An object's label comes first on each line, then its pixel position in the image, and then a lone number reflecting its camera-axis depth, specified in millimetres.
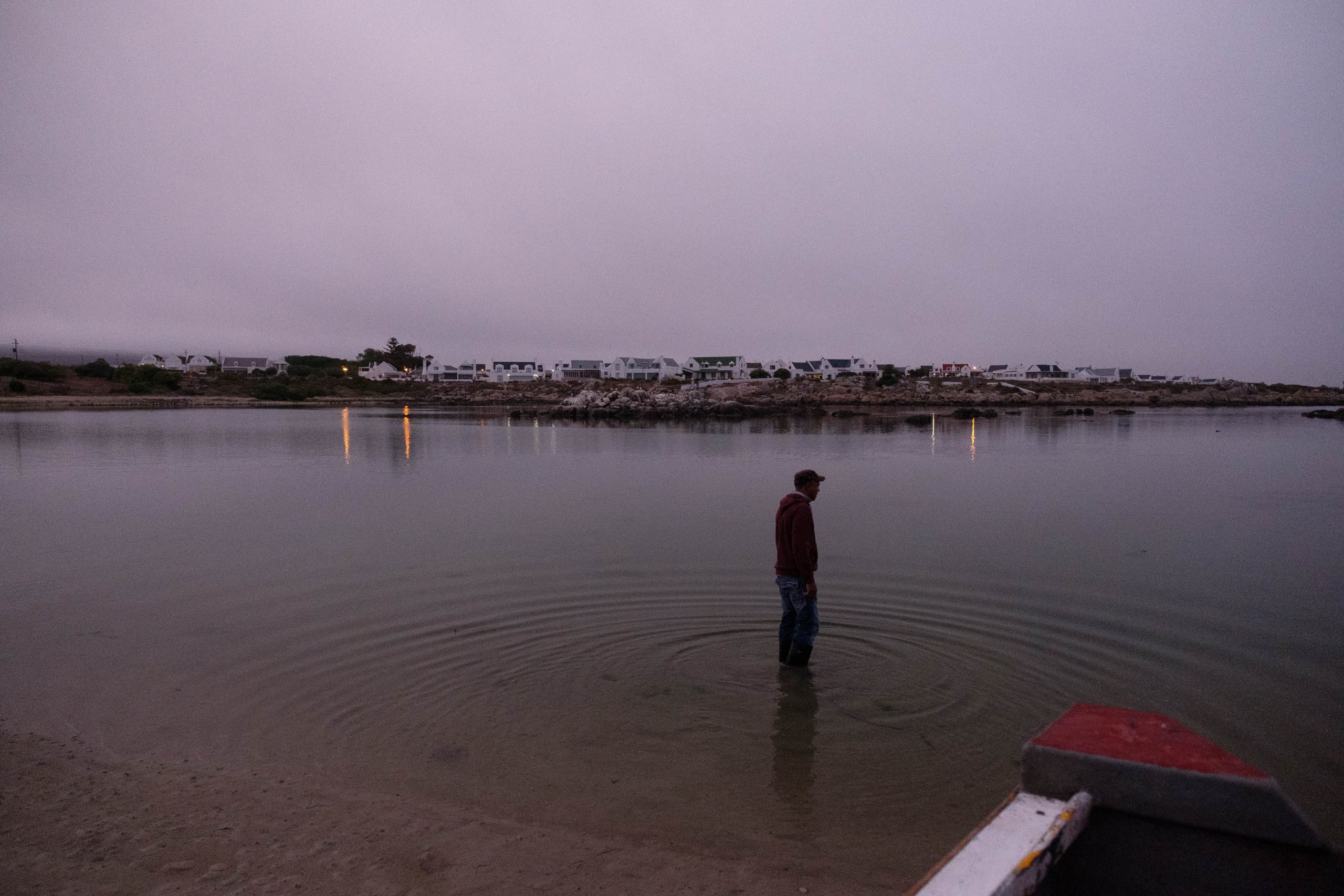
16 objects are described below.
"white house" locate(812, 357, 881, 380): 147750
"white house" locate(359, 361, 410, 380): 163250
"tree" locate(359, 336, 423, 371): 171750
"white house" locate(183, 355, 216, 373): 156000
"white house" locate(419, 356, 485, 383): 165375
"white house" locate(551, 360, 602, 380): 155875
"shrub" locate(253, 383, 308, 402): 109500
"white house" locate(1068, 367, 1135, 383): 163250
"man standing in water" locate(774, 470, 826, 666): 8180
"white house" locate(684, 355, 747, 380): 141625
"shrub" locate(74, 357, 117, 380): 111744
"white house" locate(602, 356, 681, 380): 144625
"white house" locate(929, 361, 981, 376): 174125
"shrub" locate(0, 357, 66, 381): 100000
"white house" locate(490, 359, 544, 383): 163375
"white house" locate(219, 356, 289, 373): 160575
